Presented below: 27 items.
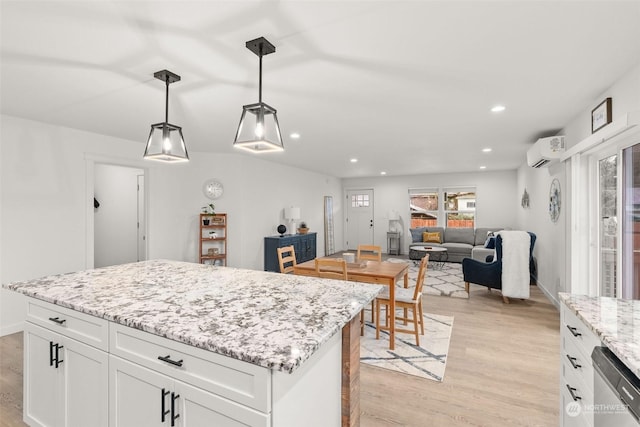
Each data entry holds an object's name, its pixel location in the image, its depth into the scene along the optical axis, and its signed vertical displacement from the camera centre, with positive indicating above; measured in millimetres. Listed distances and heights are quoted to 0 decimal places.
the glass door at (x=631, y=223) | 2482 -81
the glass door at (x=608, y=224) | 2820 -101
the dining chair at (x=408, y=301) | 2963 -878
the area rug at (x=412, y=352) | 2574 -1321
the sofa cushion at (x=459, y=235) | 7836 -565
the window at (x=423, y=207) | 8820 +200
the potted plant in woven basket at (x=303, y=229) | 7112 -363
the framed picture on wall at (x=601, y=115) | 2588 +891
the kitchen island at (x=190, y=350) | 1042 -569
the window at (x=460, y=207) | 8430 +193
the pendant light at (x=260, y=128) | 1864 +557
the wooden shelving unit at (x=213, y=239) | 5223 -441
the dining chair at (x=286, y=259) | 3667 -586
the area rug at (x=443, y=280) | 4910 -1259
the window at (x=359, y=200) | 9695 +430
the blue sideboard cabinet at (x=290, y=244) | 5930 -710
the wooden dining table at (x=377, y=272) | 2936 -612
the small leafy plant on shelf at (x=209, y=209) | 5297 +81
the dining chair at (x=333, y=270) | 2938 -582
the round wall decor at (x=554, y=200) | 3969 +187
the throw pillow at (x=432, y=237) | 7871 -612
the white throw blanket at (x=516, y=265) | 4152 -713
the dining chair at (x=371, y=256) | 3961 -563
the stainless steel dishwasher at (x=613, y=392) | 917 -586
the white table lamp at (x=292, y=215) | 6613 -30
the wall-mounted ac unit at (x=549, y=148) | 3684 +820
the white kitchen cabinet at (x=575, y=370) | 1241 -711
